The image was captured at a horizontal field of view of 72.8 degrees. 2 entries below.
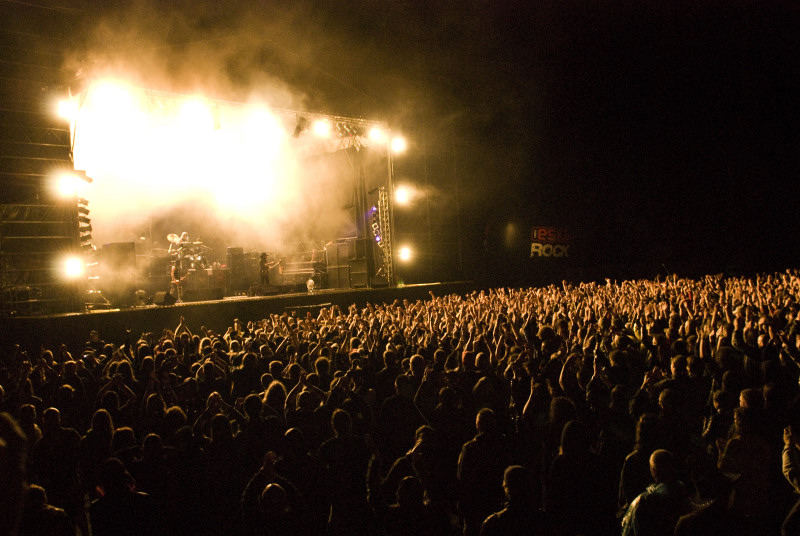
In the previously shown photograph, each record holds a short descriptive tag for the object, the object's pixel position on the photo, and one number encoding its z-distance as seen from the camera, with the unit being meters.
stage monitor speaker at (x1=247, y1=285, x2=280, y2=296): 16.23
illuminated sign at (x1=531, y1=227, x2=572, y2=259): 19.39
